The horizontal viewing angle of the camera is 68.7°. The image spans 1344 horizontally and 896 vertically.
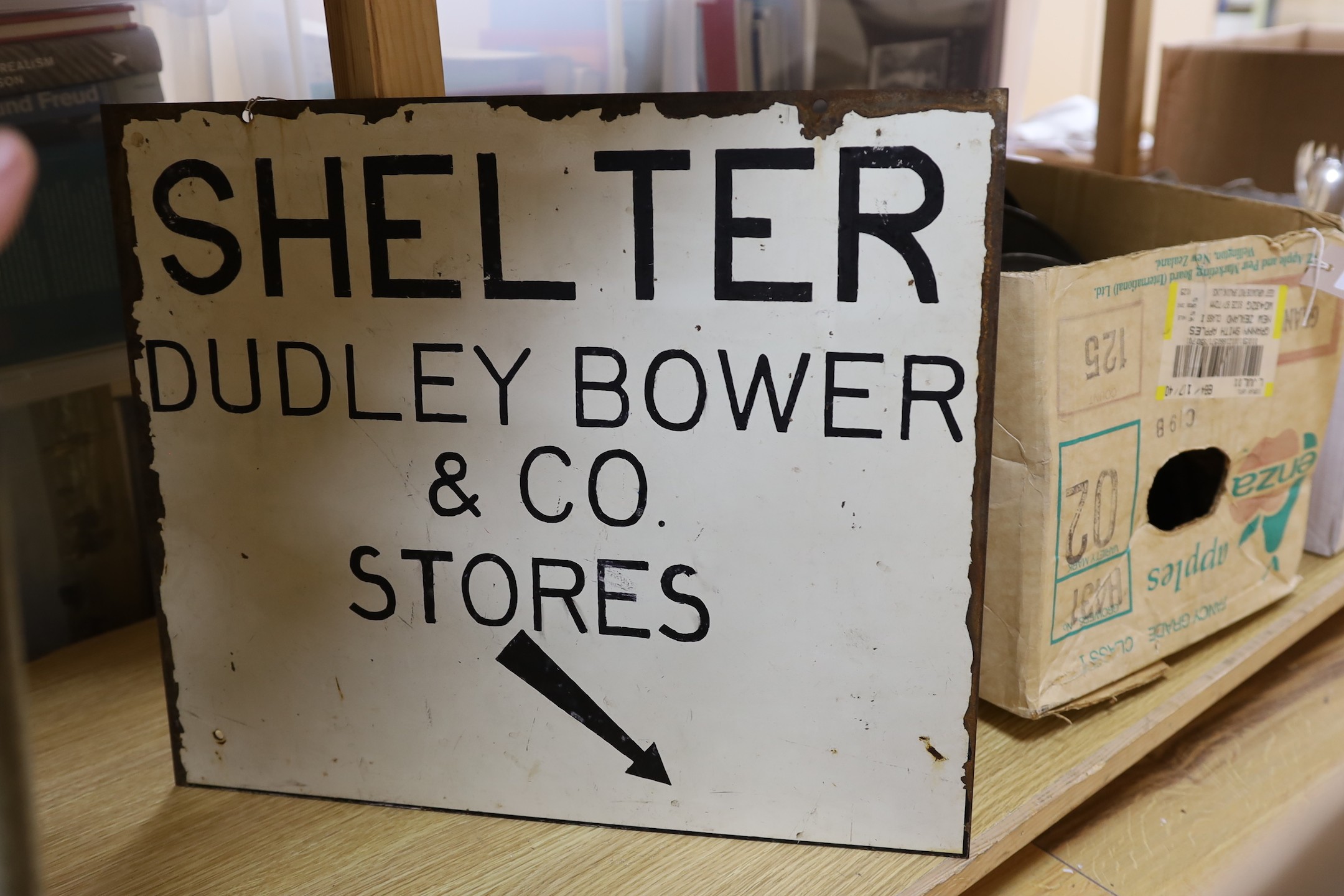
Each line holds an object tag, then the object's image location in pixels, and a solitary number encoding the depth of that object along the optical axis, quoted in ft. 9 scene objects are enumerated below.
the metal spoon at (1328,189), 3.71
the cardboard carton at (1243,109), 3.92
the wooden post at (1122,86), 4.17
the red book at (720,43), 3.80
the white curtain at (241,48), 2.77
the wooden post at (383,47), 1.93
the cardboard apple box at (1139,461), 2.20
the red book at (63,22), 2.50
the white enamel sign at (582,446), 1.82
